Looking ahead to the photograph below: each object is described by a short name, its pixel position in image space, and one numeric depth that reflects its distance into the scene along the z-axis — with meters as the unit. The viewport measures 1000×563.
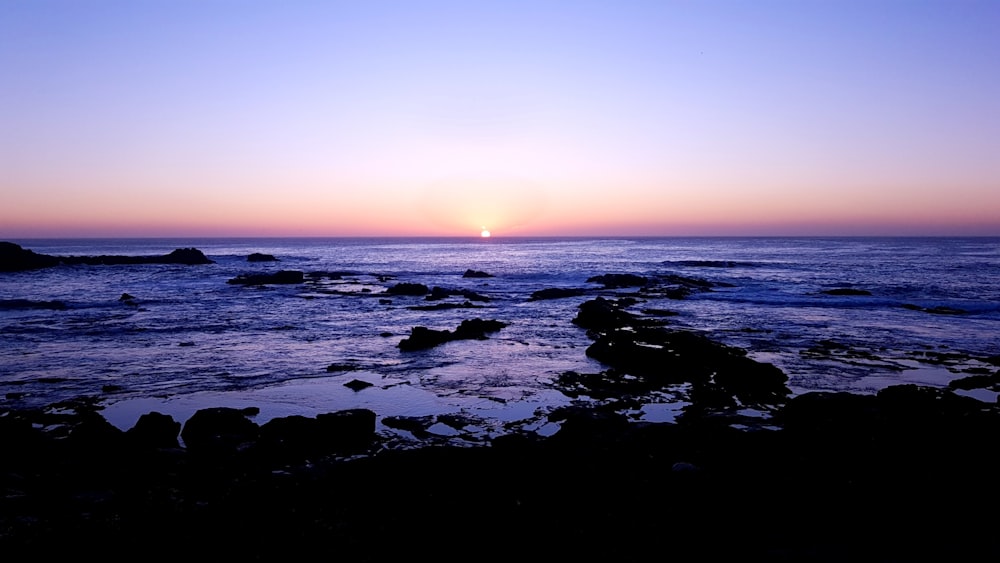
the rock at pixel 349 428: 11.52
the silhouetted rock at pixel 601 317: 28.83
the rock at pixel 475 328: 26.19
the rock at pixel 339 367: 19.42
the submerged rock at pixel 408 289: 48.07
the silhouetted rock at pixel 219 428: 11.34
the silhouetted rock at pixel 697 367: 15.60
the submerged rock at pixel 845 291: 43.34
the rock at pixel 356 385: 16.73
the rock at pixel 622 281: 53.03
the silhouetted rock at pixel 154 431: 11.20
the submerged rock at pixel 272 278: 56.35
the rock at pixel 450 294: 44.31
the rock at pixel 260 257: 104.00
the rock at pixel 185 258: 92.53
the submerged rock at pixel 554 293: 45.12
